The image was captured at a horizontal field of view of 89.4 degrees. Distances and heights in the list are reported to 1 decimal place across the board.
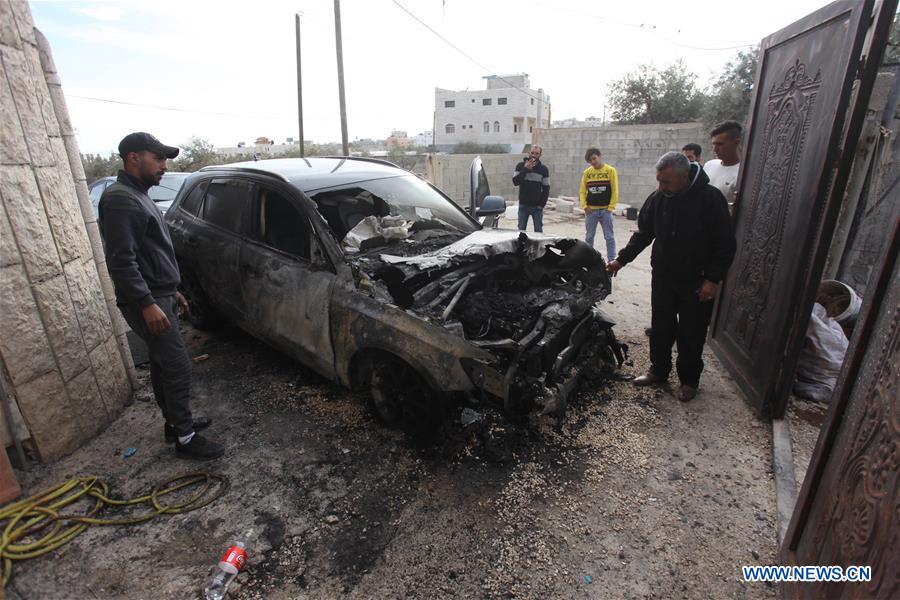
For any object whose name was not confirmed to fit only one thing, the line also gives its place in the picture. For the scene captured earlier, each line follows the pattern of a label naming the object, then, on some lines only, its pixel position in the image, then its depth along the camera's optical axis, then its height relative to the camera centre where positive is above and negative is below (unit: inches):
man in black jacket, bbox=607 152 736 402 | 125.0 -30.7
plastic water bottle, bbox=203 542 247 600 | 80.0 -73.1
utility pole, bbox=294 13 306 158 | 684.7 +77.0
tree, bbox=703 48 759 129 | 504.7 +56.7
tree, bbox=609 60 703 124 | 873.5 +92.0
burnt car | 105.4 -36.9
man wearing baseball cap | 97.1 -26.2
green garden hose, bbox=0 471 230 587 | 88.4 -72.8
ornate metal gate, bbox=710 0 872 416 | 108.0 -11.9
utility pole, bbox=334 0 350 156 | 512.1 +100.7
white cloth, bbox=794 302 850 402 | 135.9 -61.0
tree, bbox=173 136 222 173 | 835.0 -8.2
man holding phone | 288.8 -22.3
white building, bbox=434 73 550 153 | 2081.9 +154.3
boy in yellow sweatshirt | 268.1 -26.5
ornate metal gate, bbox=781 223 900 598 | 50.6 -39.9
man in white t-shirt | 167.8 -3.1
